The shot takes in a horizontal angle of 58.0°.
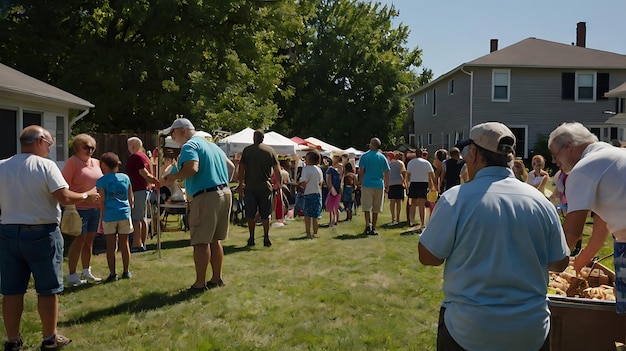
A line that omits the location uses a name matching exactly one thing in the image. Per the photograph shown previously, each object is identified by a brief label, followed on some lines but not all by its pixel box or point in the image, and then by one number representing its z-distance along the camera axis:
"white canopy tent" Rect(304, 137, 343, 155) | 23.14
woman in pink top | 6.52
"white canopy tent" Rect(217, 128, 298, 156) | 15.41
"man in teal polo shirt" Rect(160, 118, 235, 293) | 6.34
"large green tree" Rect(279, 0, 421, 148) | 41.22
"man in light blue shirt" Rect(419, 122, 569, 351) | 2.57
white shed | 12.36
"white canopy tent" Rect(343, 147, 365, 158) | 24.88
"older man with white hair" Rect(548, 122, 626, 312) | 3.25
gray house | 28.53
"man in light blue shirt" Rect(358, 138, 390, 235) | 11.55
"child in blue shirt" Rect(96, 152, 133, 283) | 6.96
